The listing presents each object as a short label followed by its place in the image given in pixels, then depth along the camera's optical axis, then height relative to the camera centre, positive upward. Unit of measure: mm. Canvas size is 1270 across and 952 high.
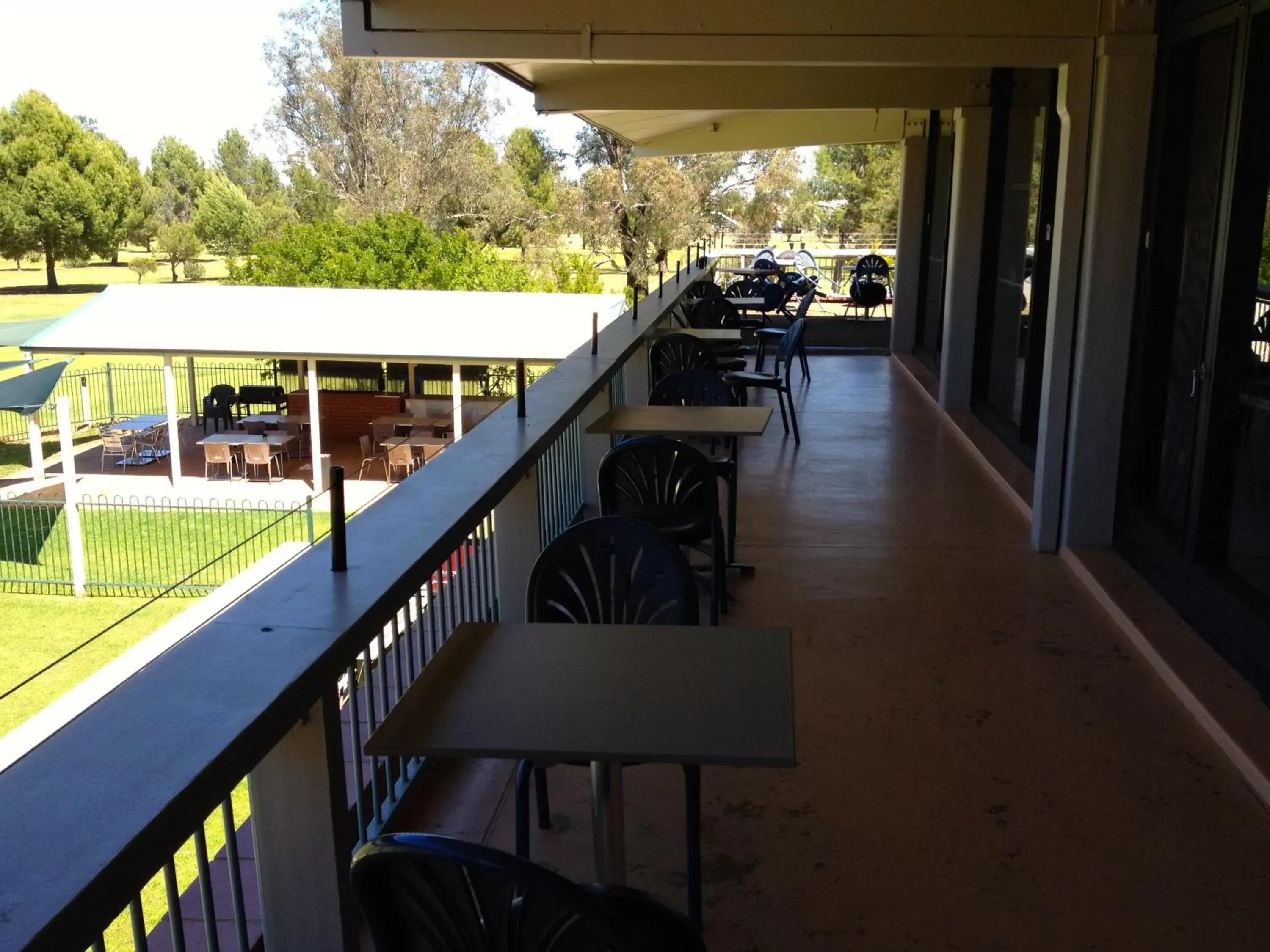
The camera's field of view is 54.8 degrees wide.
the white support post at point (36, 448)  22594 -4092
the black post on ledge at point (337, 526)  2561 -612
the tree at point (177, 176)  55906 +2361
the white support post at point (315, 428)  21594 -3536
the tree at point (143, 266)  52156 -1665
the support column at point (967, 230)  8625 +46
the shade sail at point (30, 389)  20047 -2700
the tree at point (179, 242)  52594 -626
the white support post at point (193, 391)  27297 -3622
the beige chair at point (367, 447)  23047 -4156
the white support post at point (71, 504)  17281 -4033
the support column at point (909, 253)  12484 -173
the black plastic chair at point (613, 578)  3100 -869
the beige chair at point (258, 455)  23000 -4210
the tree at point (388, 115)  37469 +3484
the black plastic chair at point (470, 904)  1579 -888
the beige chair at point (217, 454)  23328 -4244
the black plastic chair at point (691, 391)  6113 -773
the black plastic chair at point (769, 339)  10824 -930
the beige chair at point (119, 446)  25625 -4532
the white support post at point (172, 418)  22375 -3432
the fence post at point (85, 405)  24266 -3750
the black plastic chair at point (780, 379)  8164 -943
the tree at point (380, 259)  31812 -767
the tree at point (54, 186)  48438 +1558
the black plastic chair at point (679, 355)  7727 -758
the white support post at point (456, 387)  20372 -2634
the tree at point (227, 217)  49969 +448
